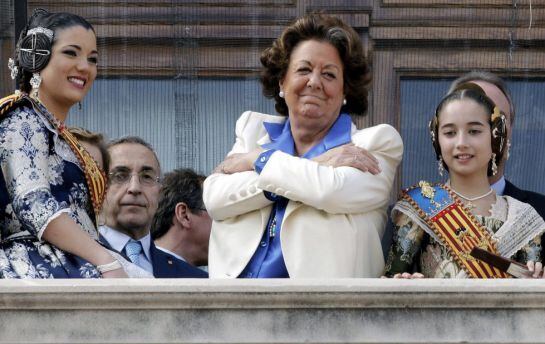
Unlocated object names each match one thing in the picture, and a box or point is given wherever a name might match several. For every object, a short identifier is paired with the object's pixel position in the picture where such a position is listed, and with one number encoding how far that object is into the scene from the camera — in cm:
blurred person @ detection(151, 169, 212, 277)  1472
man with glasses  1400
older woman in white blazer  1172
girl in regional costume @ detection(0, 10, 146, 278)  1138
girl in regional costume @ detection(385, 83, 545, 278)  1185
